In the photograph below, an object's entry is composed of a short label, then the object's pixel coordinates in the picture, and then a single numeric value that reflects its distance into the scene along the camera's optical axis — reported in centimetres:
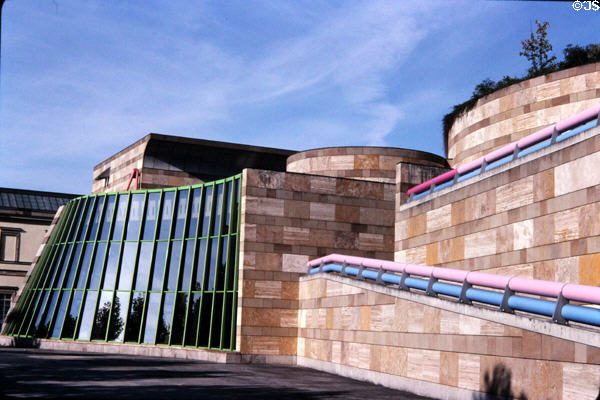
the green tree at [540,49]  3475
